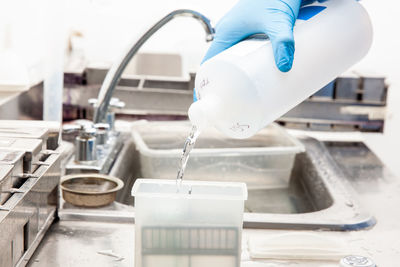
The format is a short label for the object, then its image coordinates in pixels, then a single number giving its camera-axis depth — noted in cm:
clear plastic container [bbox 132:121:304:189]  196
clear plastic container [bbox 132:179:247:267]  108
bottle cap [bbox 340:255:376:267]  119
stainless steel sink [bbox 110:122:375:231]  152
